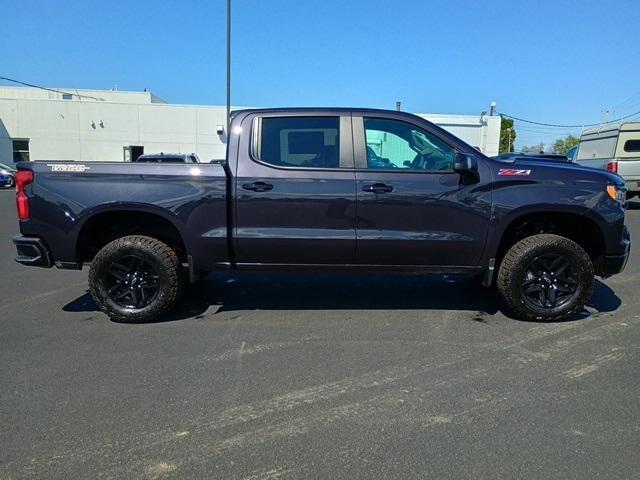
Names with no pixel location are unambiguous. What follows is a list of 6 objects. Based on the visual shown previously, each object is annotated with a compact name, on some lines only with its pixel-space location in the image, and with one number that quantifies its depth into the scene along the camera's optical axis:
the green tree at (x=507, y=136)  59.20
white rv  14.70
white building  30.08
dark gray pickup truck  4.46
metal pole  19.28
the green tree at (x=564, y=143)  66.55
